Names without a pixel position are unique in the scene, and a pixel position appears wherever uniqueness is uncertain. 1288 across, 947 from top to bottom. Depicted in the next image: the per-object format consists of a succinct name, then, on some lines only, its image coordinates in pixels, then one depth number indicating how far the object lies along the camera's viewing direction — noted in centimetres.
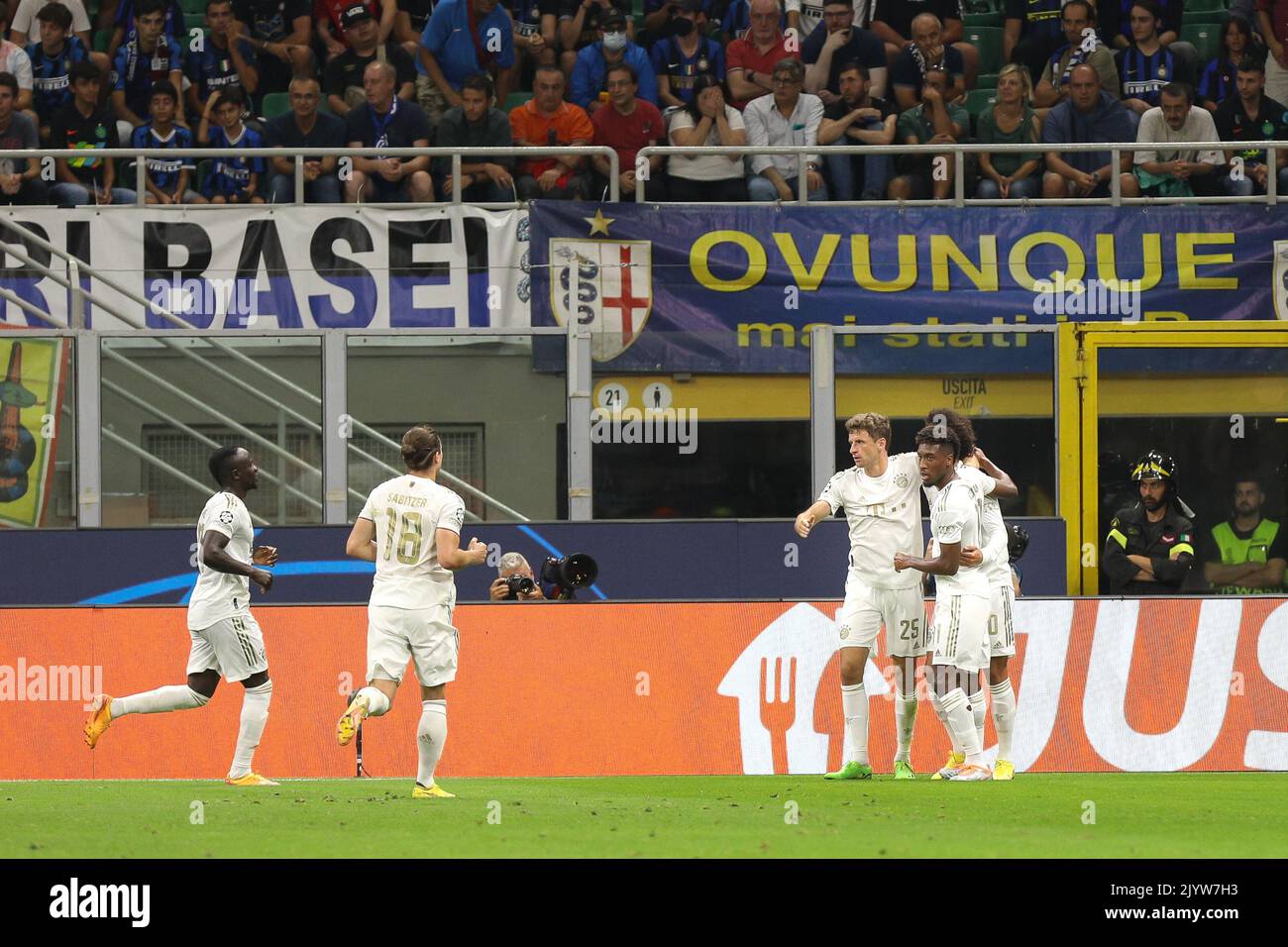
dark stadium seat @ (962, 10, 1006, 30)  2128
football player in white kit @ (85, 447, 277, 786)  1212
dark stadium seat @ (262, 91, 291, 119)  2020
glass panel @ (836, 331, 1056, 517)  1639
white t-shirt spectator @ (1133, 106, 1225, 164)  1886
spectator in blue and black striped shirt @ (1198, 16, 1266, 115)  1977
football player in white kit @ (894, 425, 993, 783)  1148
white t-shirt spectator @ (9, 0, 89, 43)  2028
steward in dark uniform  1605
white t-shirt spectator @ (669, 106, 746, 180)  1800
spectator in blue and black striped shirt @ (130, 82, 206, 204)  1814
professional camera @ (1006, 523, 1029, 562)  1428
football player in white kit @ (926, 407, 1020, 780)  1172
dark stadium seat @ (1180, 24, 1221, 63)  2066
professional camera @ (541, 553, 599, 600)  1483
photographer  1489
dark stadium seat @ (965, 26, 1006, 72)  2098
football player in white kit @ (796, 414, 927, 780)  1232
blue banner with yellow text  1667
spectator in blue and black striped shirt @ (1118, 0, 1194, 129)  1969
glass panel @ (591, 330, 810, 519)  1638
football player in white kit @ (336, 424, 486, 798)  1062
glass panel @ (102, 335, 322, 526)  1609
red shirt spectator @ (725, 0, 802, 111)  1972
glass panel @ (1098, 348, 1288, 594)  1652
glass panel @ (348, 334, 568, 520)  1622
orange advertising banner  1435
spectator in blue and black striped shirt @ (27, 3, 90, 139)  1961
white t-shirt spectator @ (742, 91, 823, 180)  1889
